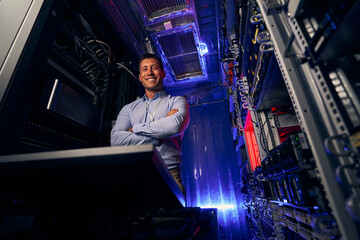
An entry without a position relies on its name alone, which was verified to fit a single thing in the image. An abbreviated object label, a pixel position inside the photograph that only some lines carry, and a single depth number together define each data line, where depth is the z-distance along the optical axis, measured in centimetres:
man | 113
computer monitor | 35
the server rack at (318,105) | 47
